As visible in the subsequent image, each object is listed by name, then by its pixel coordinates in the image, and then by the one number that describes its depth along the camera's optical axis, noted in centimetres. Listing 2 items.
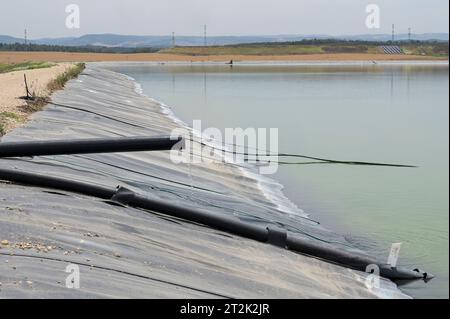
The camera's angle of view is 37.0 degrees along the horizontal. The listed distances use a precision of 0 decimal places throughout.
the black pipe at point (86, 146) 863
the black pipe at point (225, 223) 870
